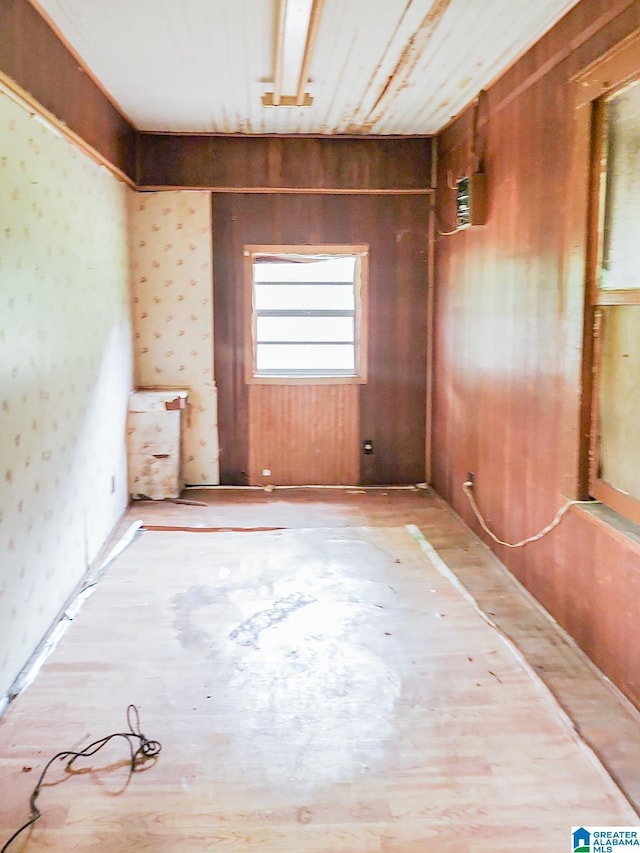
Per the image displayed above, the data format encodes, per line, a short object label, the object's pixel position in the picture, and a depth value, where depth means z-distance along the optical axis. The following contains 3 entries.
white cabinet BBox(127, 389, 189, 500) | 5.37
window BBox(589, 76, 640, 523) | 2.72
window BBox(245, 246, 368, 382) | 5.74
